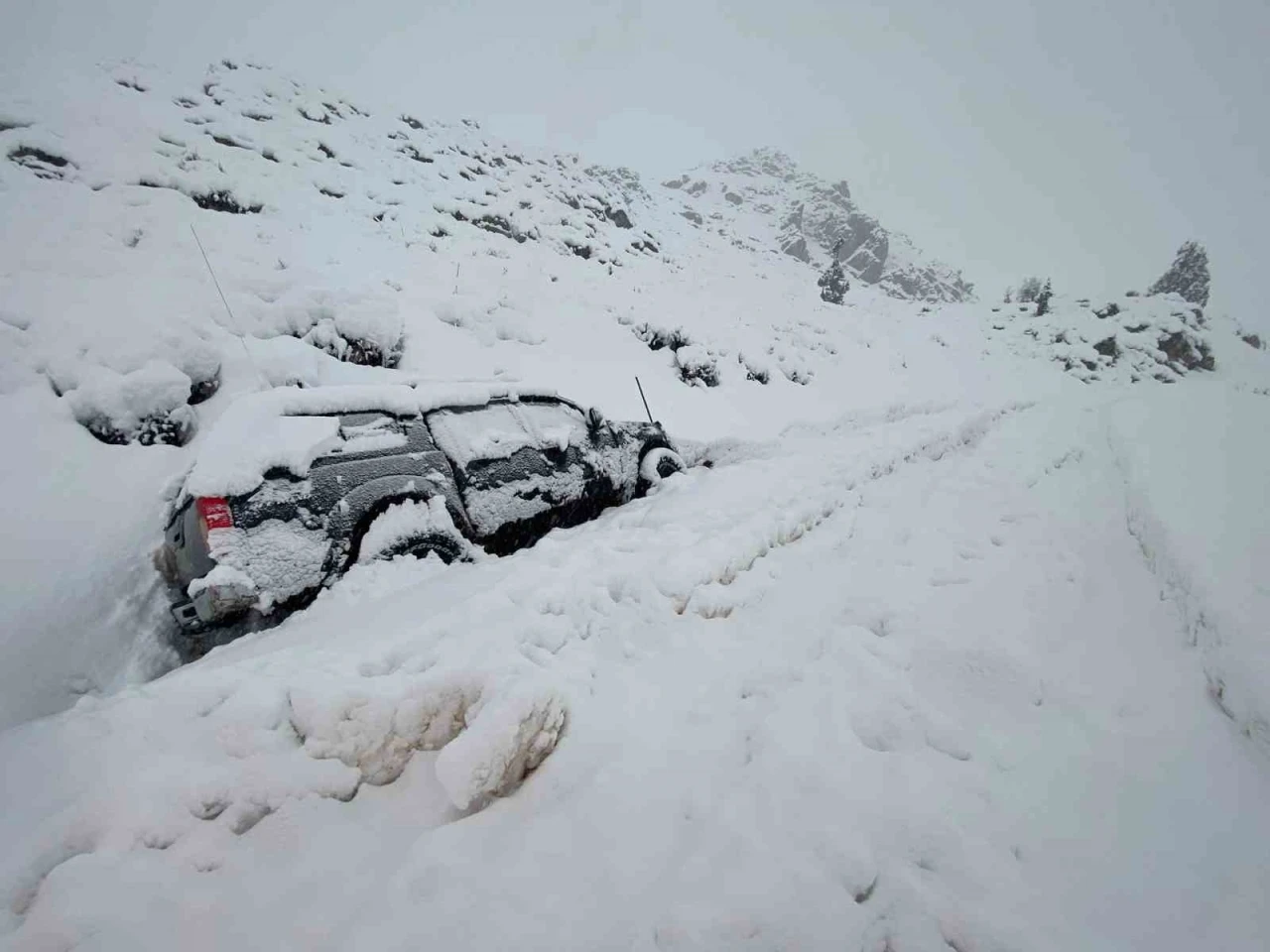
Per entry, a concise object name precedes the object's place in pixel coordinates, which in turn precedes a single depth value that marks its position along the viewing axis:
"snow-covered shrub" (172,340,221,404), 4.86
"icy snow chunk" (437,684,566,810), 1.67
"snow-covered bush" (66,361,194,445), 4.13
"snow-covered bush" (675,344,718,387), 10.55
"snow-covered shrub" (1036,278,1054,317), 26.88
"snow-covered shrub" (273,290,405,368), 6.61
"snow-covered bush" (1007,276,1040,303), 33.09
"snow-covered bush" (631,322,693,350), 11.31
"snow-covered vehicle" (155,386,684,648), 2.62
